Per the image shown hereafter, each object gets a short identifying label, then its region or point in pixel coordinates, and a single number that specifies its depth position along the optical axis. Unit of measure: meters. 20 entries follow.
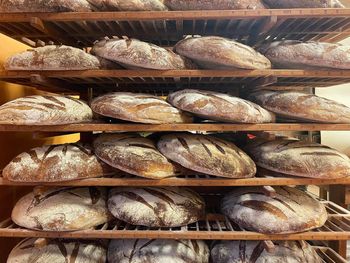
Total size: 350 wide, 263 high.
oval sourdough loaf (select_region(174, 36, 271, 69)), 1.34
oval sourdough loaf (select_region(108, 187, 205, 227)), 1.40
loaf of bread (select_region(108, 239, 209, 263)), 1.44
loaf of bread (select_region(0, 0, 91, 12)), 1.33
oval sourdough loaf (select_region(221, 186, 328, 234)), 1.36
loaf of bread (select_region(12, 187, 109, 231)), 1.37
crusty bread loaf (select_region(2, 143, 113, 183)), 1.36
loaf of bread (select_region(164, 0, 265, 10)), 1.35
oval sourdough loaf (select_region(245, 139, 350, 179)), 1.38
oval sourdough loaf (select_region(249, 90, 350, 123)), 1.38
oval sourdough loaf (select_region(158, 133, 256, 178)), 1.36
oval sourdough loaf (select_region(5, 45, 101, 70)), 1.36
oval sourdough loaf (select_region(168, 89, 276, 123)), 1.35
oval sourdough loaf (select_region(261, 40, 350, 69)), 1.36
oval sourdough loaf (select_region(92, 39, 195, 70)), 1.34
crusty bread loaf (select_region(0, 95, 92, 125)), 1.33
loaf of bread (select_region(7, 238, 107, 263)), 1.41
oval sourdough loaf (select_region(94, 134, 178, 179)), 1.36
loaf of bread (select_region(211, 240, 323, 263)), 1.44
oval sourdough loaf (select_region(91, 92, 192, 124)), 1.35
